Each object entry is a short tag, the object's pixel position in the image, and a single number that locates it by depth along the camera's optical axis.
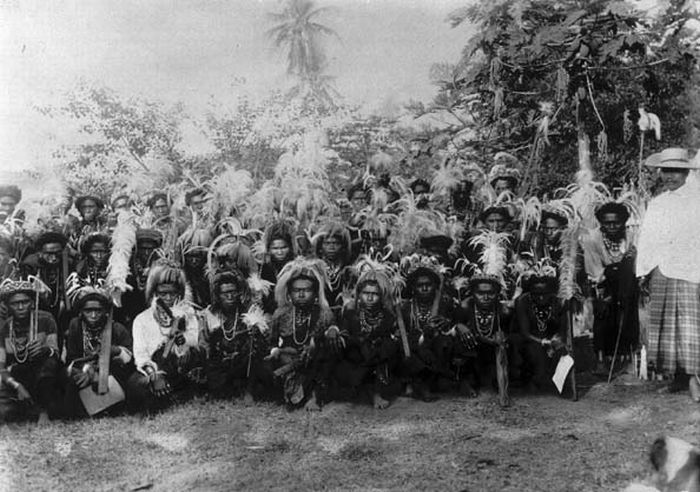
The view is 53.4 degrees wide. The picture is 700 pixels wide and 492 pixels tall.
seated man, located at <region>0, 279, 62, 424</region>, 5.13
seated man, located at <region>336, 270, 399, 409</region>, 5.67
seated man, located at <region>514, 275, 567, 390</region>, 5.82
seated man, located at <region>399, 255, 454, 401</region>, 5.80
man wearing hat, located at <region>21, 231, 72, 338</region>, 5.88
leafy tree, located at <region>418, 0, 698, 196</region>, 6.86
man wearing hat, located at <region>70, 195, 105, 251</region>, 6.57
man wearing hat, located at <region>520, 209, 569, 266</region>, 6.25
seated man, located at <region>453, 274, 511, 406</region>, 5.78
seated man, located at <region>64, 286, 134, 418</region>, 5.41
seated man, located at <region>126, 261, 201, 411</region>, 5.44
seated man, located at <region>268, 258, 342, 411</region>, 5.62
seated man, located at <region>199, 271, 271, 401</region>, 5.75
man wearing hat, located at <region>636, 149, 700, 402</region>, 5.32
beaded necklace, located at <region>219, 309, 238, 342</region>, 5.79
